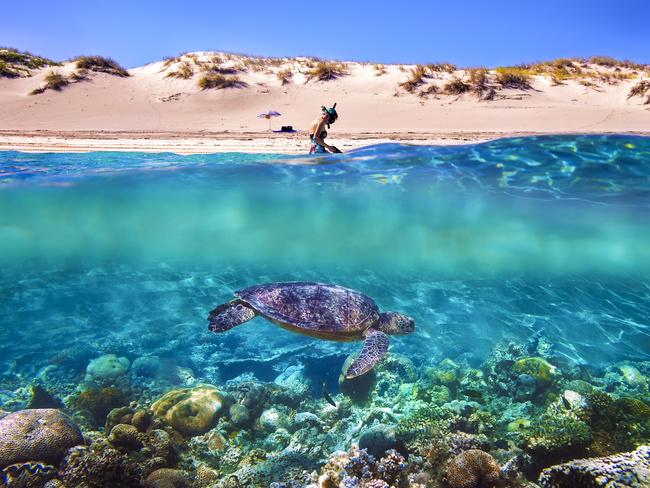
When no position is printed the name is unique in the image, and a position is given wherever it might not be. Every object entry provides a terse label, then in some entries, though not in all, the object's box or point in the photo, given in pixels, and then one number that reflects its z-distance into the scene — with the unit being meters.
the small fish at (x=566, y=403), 5.14
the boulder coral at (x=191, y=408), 5.01
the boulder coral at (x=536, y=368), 6.34
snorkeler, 10.09
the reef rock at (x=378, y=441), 4.49
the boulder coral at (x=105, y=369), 6.36
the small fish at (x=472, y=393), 4.97
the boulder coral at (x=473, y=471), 3.73
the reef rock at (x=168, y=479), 3.72
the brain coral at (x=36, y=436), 3.72
